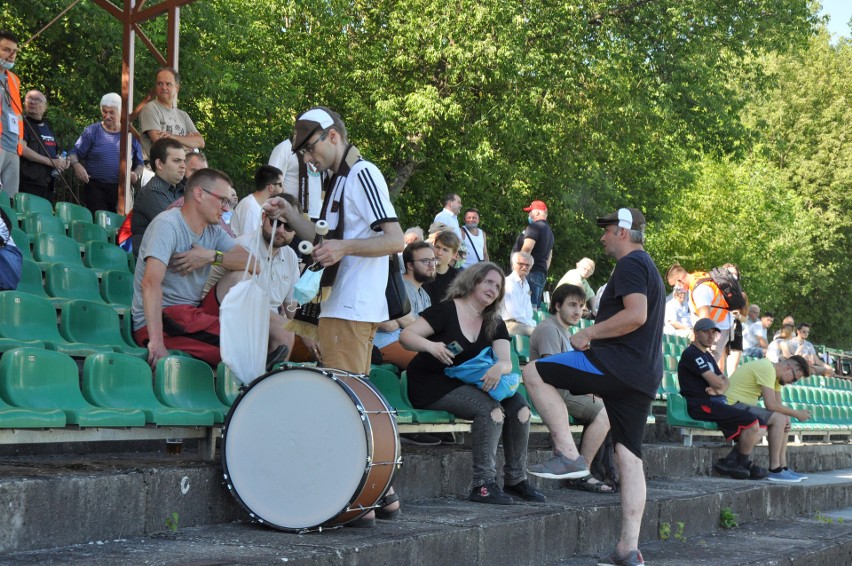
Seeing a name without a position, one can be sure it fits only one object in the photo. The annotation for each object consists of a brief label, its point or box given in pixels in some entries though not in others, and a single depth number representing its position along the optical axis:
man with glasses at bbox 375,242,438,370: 7.38
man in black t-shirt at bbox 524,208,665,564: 5.21
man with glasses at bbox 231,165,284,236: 6.54
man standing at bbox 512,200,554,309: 12.56
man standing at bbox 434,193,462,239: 11.95
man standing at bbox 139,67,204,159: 8.60
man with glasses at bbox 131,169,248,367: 5.19
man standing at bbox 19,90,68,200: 9.25
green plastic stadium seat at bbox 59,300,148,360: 5.53
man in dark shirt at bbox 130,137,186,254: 6.85
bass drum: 4.16
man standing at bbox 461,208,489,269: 11.88
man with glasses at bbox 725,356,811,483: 9.66
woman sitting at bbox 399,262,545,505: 5.71
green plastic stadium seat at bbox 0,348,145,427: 4.07
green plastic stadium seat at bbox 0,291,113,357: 5.09
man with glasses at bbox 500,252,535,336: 10.38
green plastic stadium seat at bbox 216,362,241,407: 4.96
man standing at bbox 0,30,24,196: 8.15
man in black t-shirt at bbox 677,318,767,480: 9.11
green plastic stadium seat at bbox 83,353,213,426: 4.42
